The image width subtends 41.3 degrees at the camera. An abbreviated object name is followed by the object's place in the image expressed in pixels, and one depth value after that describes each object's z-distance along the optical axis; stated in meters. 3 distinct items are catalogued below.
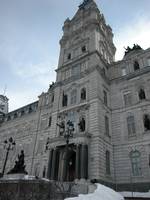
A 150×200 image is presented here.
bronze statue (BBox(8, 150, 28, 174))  21.12
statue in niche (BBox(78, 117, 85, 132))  27.52
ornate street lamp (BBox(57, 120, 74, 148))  20.44
